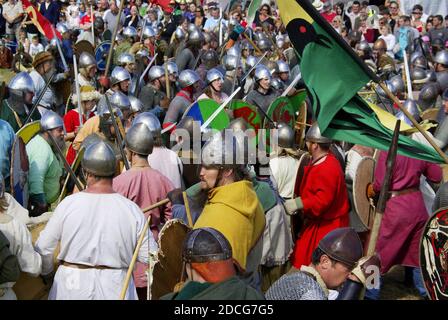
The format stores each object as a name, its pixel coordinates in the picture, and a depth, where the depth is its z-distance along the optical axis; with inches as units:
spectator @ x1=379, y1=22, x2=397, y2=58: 766.9
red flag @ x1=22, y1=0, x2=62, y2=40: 570.6
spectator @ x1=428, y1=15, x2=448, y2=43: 730.7
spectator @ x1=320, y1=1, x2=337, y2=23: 784.0
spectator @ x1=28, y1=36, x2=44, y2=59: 685.3
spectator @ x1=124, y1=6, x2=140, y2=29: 772.0
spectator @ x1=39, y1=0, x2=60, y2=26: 803.4
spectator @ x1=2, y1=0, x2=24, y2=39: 757.3
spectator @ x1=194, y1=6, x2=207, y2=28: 771.1
